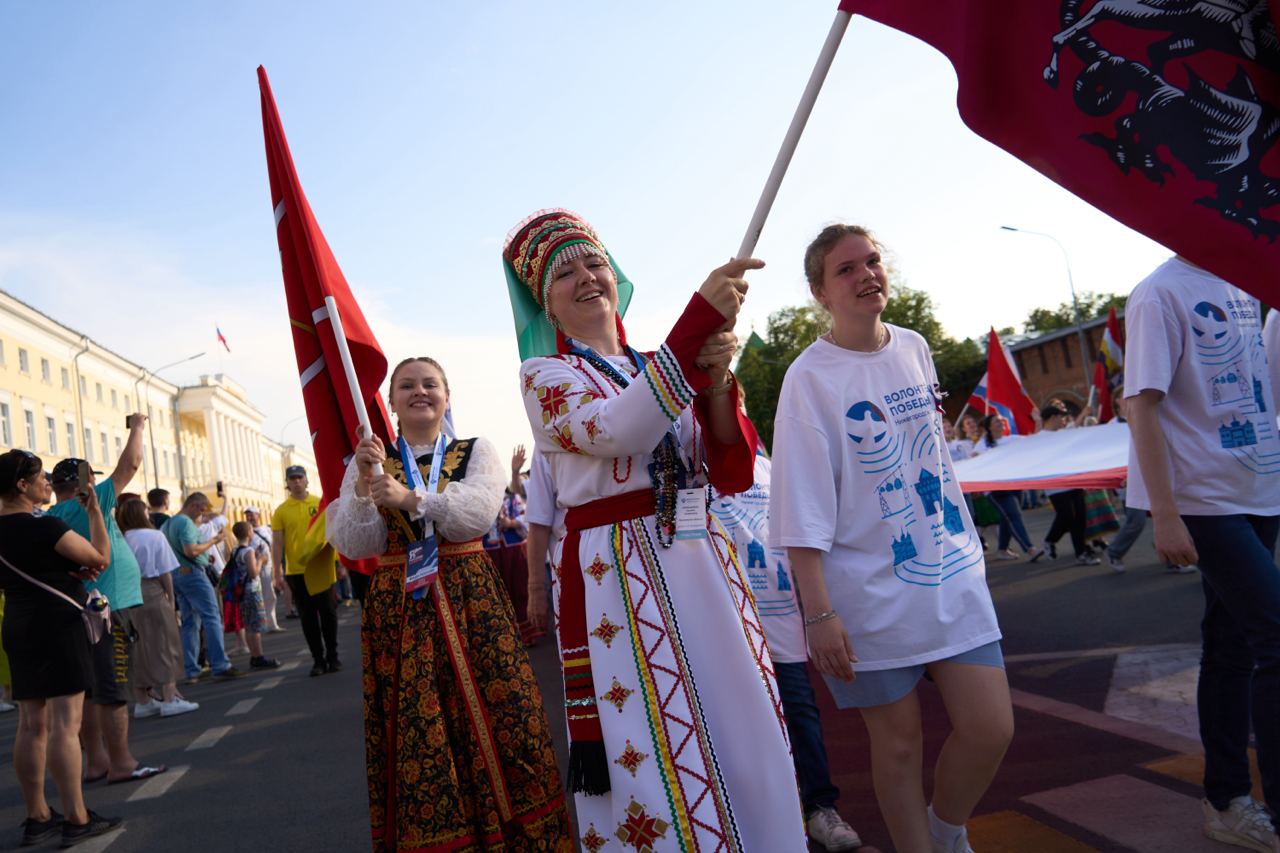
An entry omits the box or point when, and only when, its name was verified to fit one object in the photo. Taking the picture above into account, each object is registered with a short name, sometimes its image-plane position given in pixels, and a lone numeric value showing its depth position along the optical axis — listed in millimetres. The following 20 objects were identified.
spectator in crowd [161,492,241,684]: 11078
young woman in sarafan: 3752
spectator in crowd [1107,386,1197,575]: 10875
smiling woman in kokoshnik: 2389
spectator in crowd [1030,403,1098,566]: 12156
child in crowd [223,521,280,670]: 12836
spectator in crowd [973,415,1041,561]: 13453
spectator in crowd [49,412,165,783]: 6266
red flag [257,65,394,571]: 4289
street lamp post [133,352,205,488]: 66238
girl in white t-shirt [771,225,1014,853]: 3002
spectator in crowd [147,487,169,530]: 11352
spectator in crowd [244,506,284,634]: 16453
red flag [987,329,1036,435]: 14273
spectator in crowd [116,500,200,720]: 9180
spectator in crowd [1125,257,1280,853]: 3305
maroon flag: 1706
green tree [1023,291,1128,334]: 76188
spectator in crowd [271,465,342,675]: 10594
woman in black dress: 5379
